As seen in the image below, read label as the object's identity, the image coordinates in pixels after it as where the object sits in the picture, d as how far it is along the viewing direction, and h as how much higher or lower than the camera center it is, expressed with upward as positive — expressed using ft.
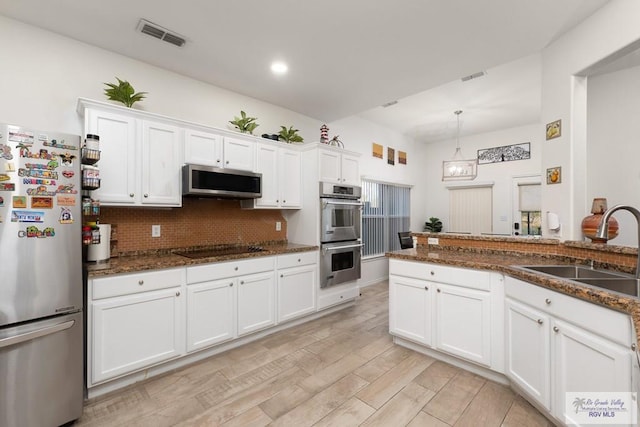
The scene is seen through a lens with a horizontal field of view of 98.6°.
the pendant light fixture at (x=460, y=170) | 13.50 +2.17
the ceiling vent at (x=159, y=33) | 7.32 +4.97
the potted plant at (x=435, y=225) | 20.94 -0.94
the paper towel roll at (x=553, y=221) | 7.82 -0.23
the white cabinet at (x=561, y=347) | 4.19 -2.41
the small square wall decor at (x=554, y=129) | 7.88 +2.45
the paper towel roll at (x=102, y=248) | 7.22 -0.97
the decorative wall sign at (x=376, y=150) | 17.59 +4.04
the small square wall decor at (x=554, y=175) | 7.86 +1.11
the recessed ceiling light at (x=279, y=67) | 9.23 +4.98
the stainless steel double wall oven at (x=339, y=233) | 11.69 -0.93
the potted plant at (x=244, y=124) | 10.62 +3.43
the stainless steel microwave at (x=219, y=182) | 8.55 +0.99
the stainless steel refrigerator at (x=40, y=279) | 5.00 -1.30
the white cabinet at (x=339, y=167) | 11.90 +2.07
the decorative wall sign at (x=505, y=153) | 17.90 +4.05
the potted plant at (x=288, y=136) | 11.97 +3.35
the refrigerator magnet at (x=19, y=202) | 5.12 +0.17
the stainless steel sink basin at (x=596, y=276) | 5.51 -1.38
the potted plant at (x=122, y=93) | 7.86 +3.40
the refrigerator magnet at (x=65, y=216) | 5.56 -0.10
